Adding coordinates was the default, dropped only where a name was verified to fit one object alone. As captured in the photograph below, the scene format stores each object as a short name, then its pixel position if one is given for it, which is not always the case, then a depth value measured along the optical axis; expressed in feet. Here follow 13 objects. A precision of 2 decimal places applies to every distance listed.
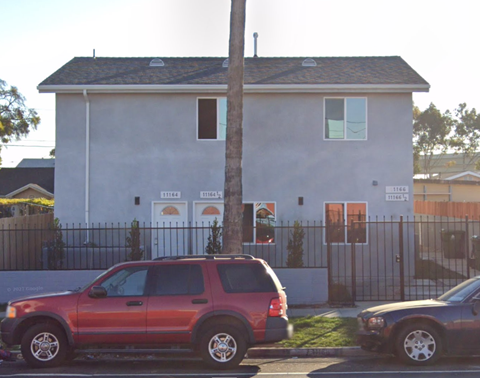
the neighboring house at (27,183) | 150.41
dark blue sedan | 29.14
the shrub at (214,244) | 52.22
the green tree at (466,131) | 166.81
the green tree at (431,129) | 167.84
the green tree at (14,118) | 138.51
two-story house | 60.03
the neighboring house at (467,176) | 116.67
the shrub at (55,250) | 50.57
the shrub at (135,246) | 49.88
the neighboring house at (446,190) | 91.97
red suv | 29.27
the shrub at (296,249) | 52.42
